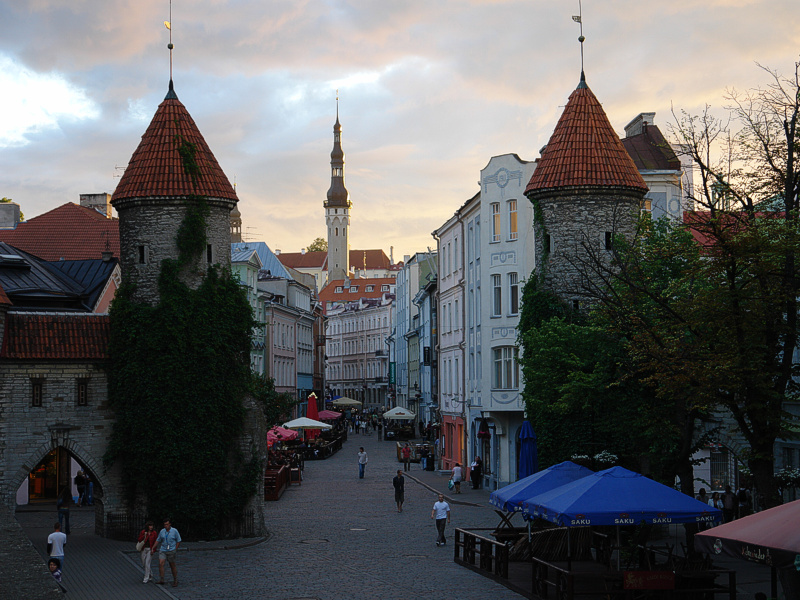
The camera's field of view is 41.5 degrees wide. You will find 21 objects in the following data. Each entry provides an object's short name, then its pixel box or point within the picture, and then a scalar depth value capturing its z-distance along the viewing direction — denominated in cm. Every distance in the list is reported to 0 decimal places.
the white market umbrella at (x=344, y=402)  8450
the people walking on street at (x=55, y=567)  2011
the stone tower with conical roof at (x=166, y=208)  3122
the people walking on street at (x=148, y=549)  2314
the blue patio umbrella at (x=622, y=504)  1967
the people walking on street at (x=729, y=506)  2905
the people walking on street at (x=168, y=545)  2300
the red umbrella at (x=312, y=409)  6675
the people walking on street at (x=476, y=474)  4581
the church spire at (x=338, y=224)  19112
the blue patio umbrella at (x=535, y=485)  2353
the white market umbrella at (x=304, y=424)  5788
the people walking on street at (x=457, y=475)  4300
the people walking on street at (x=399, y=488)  3684
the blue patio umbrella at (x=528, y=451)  3322
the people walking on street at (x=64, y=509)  2941
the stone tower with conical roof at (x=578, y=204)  3469
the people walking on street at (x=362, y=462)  5032
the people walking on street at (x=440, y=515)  2873
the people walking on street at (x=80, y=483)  4024
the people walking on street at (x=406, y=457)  5660
